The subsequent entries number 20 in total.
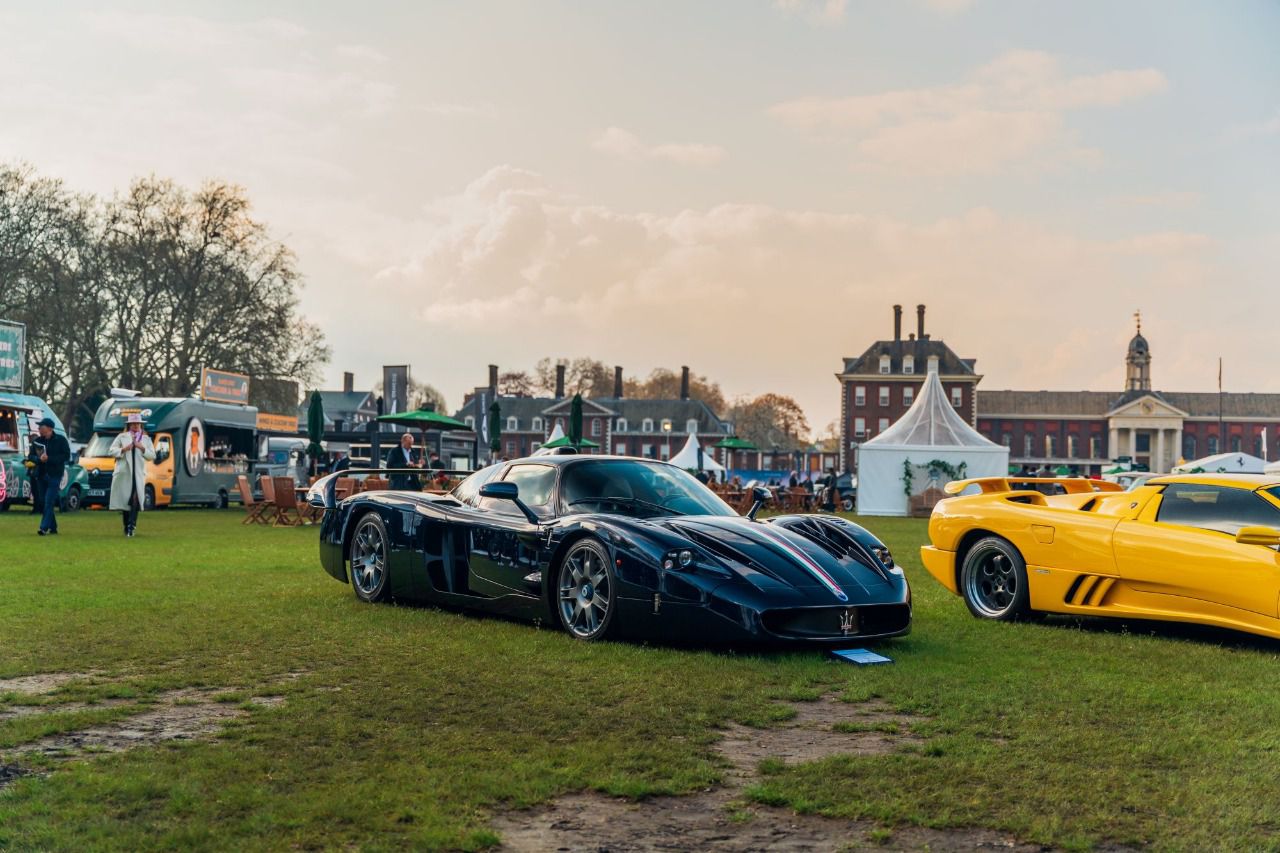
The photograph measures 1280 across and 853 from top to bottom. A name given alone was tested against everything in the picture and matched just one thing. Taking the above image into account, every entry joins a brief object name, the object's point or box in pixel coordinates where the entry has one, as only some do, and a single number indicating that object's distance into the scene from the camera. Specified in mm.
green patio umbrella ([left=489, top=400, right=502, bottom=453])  36375
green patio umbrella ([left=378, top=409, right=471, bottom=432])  31750
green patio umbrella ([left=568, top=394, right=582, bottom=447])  36281
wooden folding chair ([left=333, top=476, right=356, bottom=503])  25473
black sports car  8078
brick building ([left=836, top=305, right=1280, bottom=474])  129125
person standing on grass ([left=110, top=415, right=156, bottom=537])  20172
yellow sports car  8742
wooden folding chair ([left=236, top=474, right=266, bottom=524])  26266
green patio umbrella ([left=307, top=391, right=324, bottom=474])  34009
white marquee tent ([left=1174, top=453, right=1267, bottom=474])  40956
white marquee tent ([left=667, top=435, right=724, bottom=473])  52391
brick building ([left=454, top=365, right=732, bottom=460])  129125
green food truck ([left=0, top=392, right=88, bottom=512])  29234
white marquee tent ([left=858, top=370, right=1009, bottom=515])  40844
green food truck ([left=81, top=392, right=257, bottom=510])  33375
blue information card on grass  7891
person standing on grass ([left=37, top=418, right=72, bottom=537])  20125
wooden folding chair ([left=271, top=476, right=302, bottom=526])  25578
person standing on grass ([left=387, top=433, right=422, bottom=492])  22819
